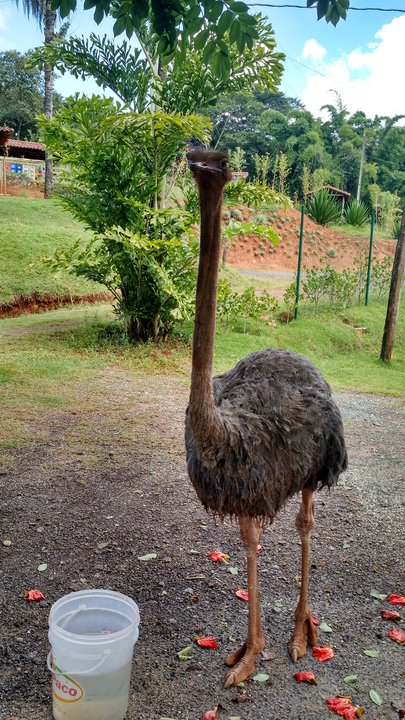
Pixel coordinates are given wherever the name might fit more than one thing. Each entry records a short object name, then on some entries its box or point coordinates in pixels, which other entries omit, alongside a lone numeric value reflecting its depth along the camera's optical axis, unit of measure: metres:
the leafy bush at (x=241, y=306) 9.68
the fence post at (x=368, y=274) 13.55
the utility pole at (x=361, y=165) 32.56
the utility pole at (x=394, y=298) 10.22
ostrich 2.37
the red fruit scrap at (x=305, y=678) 2.85
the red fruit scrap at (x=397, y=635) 3.16
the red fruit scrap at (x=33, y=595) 3.33
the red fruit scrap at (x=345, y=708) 2.64
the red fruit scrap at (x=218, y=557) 3.81
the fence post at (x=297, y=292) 11.99
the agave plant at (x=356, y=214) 19.28
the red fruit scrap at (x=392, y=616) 3.33
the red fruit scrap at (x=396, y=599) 3.47
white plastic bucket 2.36
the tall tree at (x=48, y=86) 19.98
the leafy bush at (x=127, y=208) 8.27
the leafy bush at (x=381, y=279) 14.79
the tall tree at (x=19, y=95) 35.94
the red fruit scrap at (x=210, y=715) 2.57
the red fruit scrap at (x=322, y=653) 3.02
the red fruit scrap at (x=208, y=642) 3.04
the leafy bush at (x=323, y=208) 18.08
